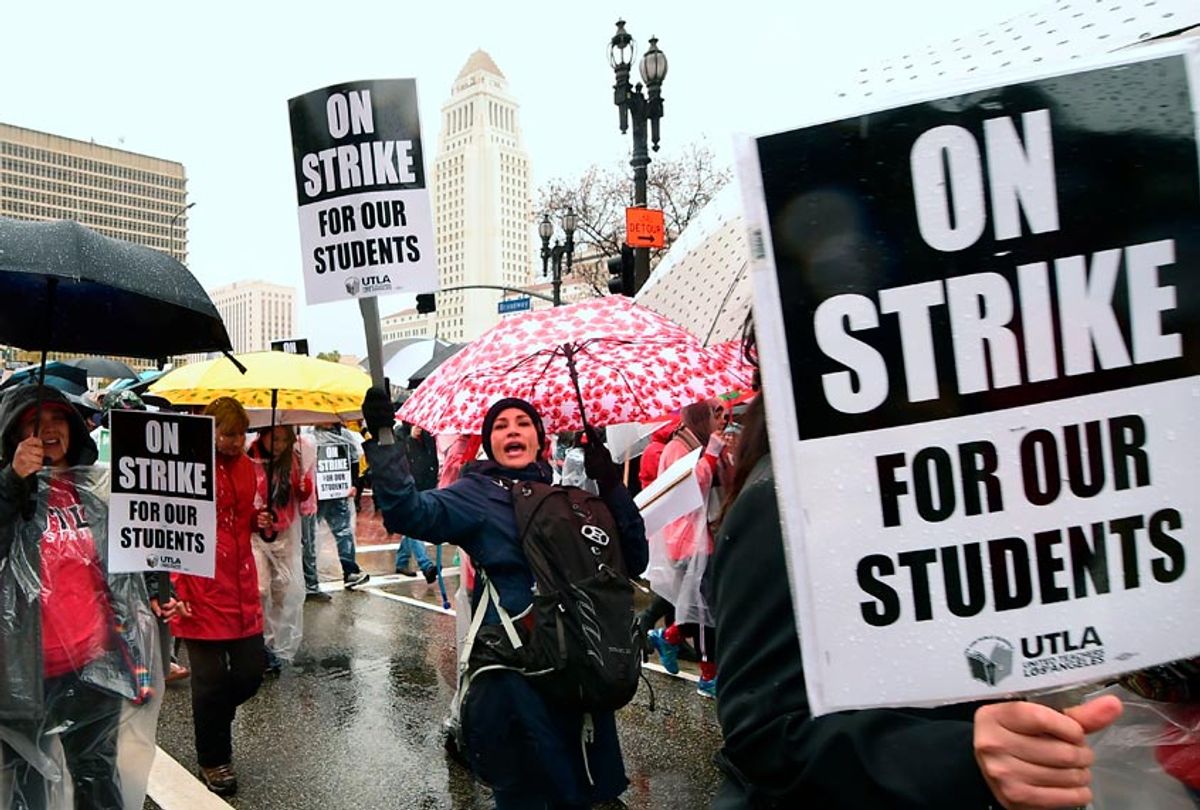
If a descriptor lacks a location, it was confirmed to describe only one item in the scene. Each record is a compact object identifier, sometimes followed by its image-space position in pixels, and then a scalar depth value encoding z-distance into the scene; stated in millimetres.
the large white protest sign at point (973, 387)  1089
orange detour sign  12375
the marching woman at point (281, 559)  6445
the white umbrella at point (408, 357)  11133
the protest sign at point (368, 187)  3170
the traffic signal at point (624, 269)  13953
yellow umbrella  5582
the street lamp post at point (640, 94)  13758
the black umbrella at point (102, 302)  3176
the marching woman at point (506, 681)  3199
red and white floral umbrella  4105
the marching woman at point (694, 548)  5133
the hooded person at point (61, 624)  3193
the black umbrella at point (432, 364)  10992
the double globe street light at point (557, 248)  23438
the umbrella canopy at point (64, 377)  4668
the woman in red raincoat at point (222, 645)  4555
